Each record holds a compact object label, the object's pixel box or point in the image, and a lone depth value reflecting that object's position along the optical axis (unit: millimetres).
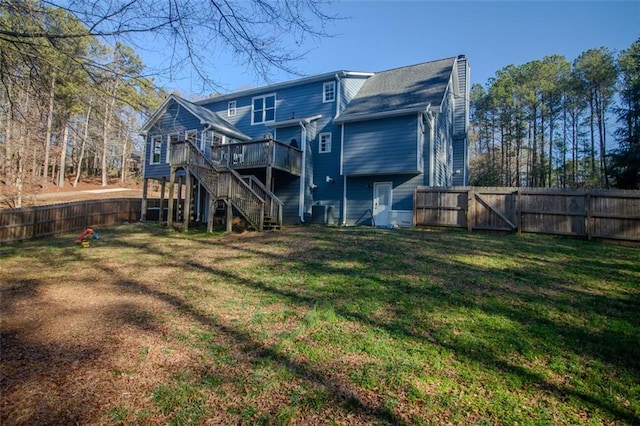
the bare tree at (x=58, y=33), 3350
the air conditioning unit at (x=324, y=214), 16266
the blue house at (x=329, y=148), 14148
